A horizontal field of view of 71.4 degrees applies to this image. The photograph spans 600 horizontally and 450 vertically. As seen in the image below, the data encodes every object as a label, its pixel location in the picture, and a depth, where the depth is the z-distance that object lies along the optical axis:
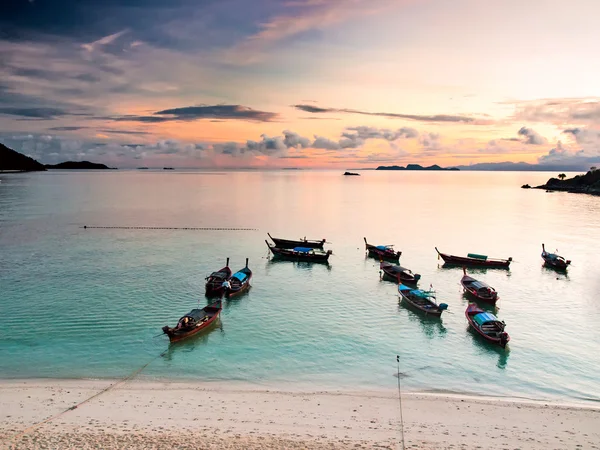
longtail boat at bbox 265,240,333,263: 58.33
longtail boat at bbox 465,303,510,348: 30.22
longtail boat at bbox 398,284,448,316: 36.22
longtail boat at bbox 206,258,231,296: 41.62
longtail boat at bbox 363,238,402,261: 58.94
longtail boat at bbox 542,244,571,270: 54.07
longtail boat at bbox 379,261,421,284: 46.38
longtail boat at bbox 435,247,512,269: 55.31
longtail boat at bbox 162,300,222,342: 30.16
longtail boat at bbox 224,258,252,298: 41.45
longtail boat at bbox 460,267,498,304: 40.00
